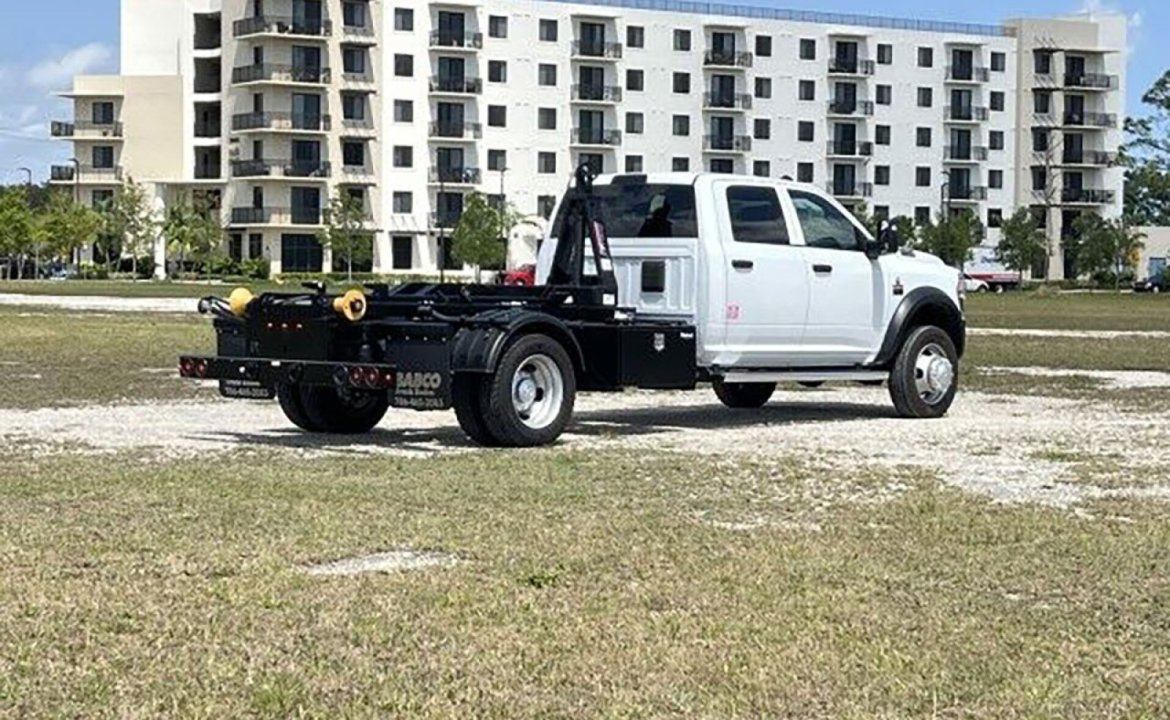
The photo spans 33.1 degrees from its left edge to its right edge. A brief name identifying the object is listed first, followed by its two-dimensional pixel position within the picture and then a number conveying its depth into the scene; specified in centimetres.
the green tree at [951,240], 12200
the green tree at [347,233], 11312
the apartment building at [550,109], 12012
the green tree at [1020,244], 12606
